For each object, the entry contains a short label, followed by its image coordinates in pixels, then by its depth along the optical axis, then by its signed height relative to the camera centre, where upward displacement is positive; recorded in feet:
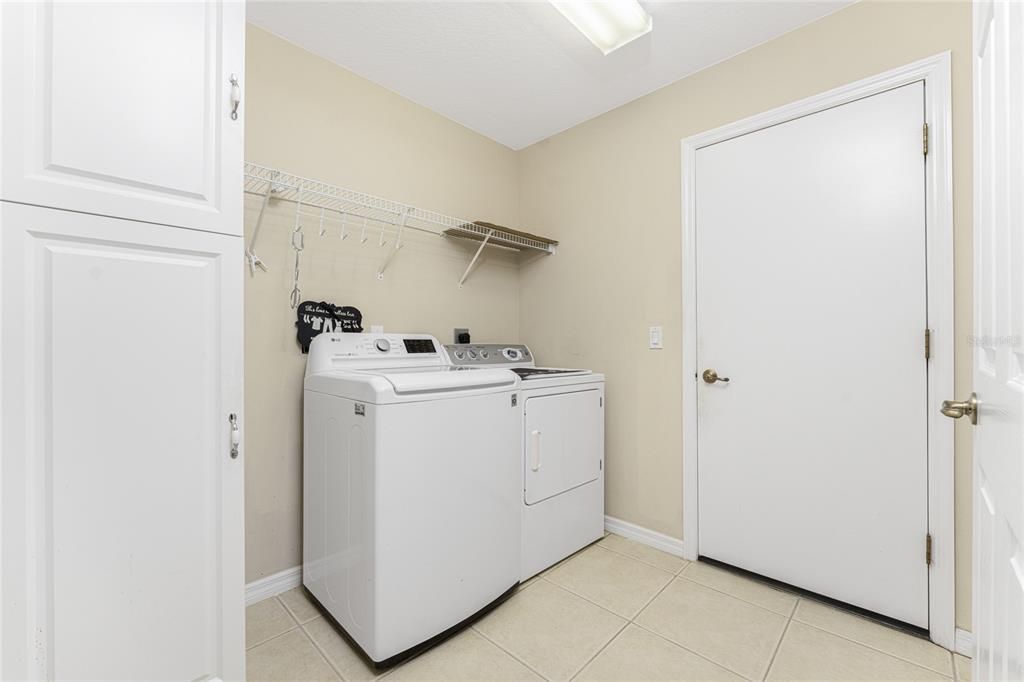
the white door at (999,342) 2.00 -0.01
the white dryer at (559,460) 6.57 -1.95
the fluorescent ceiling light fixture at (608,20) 5.60 +4.34
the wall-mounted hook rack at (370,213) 5.96 +2.15
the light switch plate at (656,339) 7.59 +0.03
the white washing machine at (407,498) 4.71 -1.90
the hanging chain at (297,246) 6.39 +1.41
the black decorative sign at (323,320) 6.47 +0.33
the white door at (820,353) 5.37 -0.17
